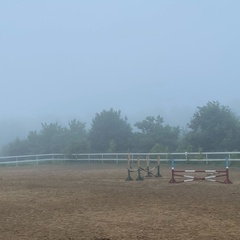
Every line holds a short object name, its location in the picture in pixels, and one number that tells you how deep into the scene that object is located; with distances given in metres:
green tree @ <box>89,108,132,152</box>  40.37
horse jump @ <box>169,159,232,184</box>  17.87
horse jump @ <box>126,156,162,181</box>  20.06
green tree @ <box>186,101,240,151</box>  33.09
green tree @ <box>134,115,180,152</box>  37.78
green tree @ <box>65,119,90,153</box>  37.91
